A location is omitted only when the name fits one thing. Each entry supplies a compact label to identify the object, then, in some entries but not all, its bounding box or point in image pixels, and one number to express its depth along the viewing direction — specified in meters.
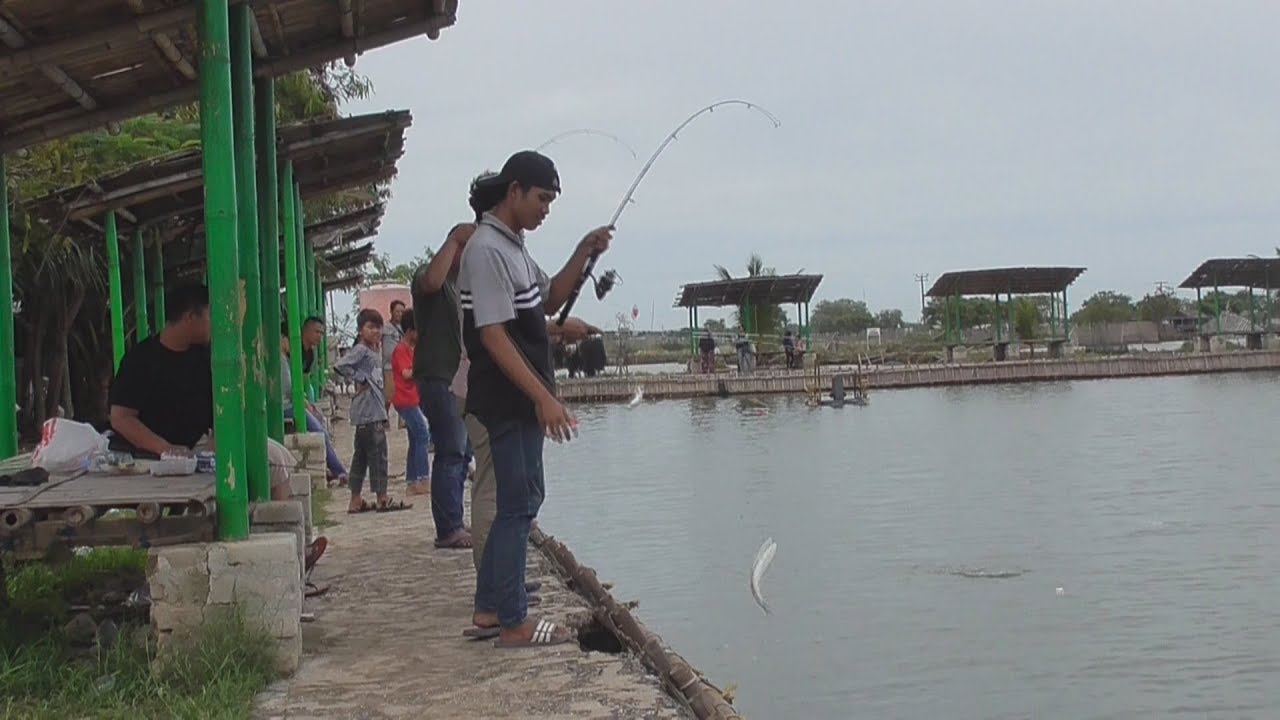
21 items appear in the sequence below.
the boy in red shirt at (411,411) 9.90
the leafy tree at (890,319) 75.50
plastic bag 5.67
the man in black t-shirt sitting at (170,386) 5.80
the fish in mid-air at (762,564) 9.55
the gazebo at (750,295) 42.31
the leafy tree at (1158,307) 66.19
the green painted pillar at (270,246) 7.59
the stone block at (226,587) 4.64
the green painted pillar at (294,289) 10.32
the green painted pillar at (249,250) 5.81
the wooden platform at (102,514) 4.47
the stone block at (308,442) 10.75
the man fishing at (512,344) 4.83
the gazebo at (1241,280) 44.53
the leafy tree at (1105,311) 66.69
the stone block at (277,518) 5.68
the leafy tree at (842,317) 77.25
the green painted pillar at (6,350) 6.54
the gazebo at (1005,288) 43.72
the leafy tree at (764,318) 45.44
